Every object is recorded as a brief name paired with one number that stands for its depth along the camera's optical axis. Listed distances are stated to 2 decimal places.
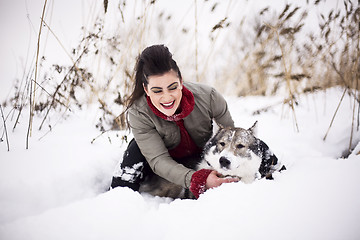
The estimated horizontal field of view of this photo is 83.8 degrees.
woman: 1.60
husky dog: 1.77
